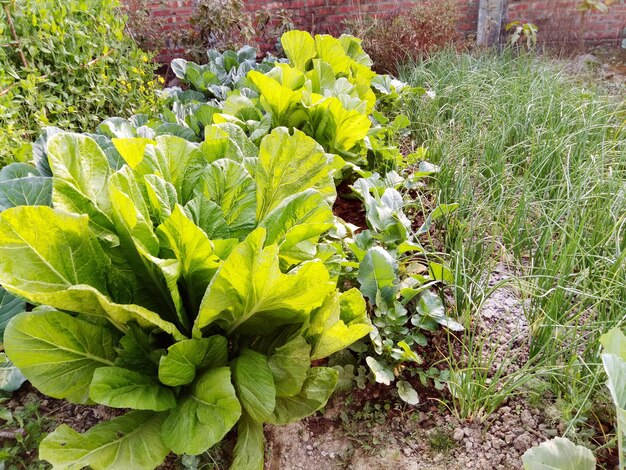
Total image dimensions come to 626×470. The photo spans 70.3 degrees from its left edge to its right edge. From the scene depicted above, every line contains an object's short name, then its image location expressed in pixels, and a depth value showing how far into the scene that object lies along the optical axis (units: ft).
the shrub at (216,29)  15.26
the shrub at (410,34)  17.29
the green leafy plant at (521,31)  18.96
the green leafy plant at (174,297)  3.01
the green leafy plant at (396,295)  4.33
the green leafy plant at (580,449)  2.92
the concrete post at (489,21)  20.40
